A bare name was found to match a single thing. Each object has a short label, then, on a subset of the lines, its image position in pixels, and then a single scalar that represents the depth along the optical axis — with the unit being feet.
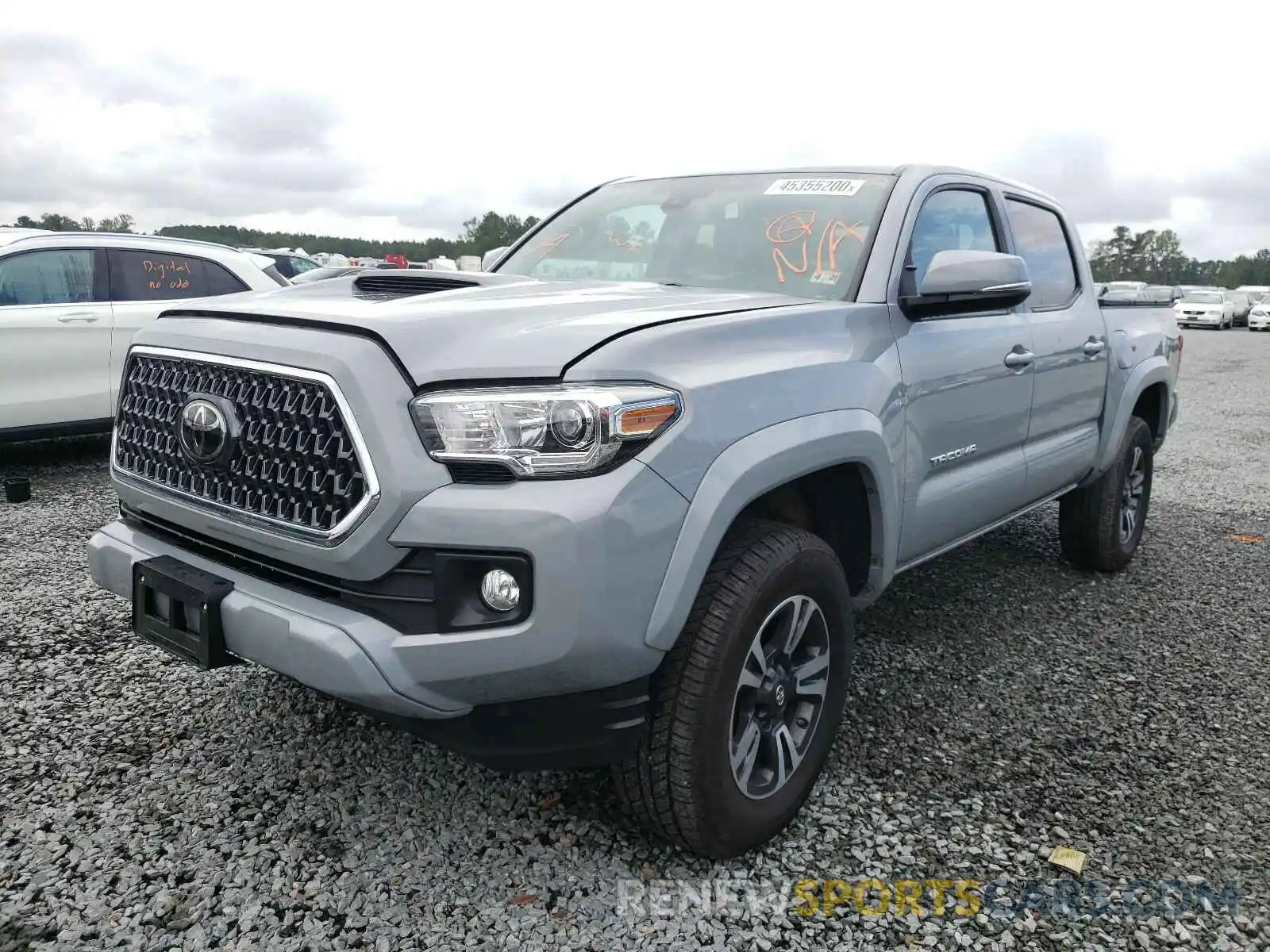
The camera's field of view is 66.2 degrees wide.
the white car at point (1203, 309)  112.88
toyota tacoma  6.32
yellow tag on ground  7.99
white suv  20.39
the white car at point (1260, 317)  111.75
